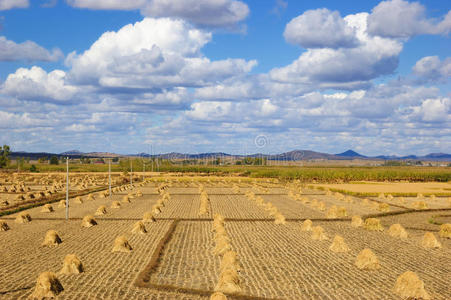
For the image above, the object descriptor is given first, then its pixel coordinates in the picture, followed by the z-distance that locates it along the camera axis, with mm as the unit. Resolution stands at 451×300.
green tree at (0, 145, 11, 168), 177125
